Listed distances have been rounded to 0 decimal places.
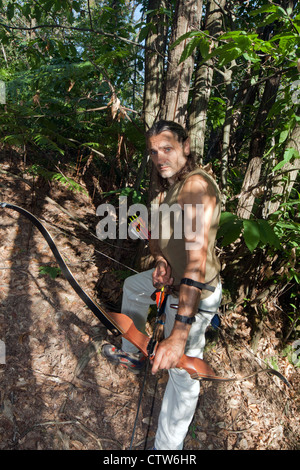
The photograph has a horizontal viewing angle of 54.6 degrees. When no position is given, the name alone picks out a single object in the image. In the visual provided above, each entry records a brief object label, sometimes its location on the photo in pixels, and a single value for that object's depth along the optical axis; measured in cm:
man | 166
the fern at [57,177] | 367
